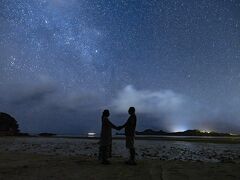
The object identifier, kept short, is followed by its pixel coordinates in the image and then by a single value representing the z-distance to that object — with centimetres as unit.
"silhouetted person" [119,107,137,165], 912
